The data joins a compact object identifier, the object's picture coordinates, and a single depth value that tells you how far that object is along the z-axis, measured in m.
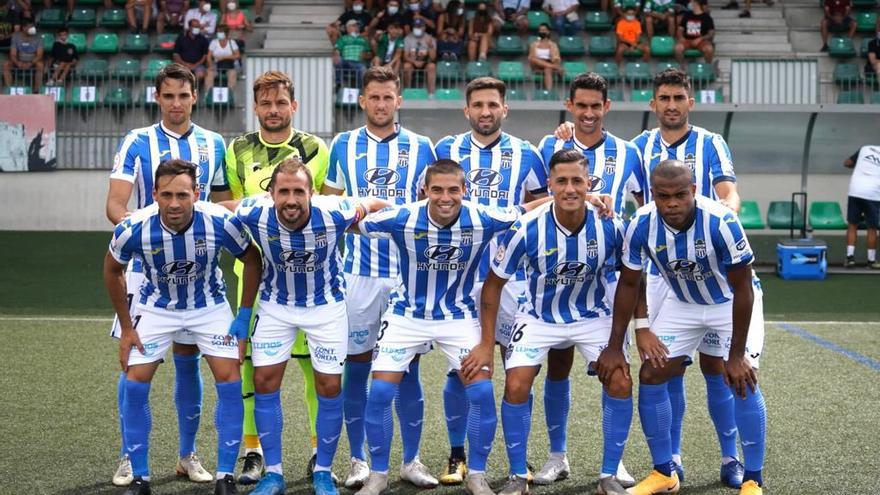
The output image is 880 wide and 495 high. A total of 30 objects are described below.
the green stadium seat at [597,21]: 19.55
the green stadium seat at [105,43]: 19.06
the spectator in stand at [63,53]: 17.86
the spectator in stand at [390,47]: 18.00
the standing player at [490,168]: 5.90
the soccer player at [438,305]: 5.39
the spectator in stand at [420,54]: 17.67
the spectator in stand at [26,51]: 18.03
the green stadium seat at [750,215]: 15.21
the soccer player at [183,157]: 5.70
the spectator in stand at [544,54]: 17.78
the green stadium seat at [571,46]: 18.87
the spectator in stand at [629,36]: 18.72
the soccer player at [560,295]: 5.40
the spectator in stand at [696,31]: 18.66
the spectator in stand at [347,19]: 18.41
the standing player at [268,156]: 5.87
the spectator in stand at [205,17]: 18.50
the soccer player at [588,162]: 5.83
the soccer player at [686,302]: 5.24
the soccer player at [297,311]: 5.38
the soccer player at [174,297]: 5.32
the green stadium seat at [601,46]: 18.92
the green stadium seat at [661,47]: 18.92
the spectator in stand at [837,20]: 19.33
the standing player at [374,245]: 5.79
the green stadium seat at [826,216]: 15.57
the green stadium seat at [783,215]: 15.23
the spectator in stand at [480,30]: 18.53
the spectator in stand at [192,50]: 17.66
